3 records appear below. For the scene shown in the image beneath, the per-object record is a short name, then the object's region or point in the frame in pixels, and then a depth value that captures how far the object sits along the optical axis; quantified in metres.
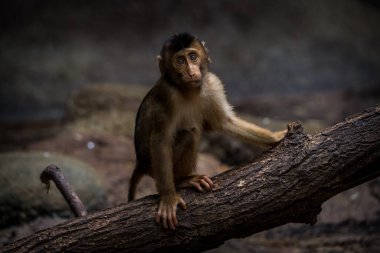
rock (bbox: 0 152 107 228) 13.48
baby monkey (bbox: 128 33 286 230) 9.59
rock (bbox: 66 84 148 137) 19.14
